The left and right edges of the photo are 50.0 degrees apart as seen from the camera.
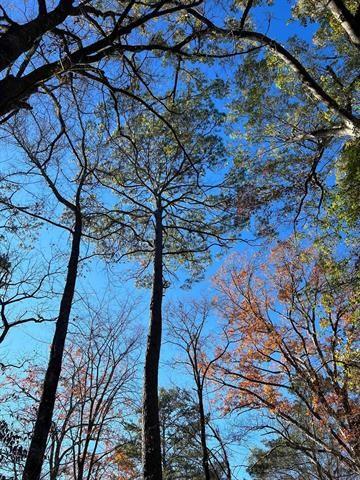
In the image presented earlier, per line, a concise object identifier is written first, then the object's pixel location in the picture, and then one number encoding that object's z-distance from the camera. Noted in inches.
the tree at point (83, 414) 346.3
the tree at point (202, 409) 285.1
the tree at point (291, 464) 407.2
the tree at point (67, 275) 194.5
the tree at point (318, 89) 239.5
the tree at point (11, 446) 265.6
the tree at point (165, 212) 392.5
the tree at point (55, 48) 143.6
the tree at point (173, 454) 661.9
